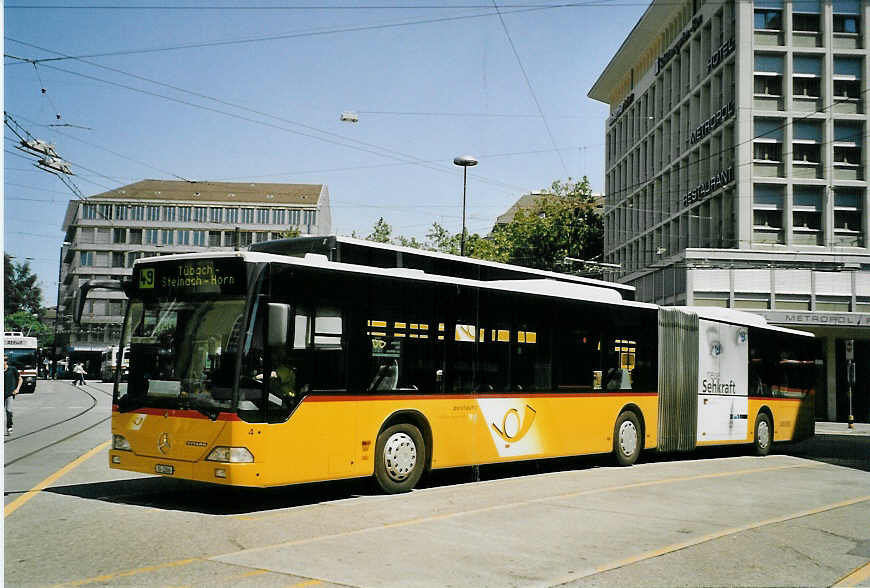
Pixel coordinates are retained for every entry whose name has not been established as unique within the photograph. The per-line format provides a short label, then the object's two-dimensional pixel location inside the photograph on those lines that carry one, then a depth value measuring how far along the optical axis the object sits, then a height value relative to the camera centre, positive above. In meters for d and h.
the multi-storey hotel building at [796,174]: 43.91 +9.57
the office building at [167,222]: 115.50 +17.03
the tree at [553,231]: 66.00 +9.88
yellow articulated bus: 10.39 -0.11
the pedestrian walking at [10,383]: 19.20 -0.63
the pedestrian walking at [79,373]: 69.25 -1.37
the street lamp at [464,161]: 40.78 +9.01
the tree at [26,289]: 113.11 +8.17
